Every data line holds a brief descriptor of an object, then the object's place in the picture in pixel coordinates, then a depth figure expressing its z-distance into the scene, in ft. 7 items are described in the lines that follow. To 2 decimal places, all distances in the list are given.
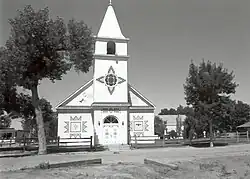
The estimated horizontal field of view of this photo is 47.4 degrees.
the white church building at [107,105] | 100.53
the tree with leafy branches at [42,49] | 63.16
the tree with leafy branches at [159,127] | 219.75
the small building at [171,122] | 212.48
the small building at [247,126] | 180.12
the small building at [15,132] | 157.48
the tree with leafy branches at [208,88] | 90.99
